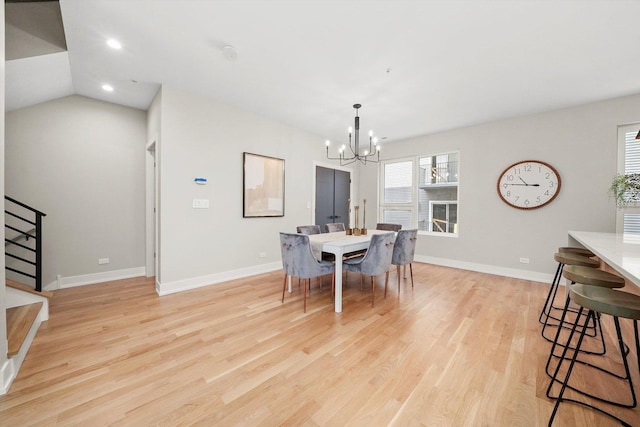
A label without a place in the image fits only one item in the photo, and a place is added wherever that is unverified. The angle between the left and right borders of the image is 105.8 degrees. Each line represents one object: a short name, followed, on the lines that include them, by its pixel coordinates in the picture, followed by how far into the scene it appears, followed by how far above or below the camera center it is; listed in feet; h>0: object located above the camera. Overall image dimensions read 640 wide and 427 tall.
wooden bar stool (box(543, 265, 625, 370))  5.20 -1.41
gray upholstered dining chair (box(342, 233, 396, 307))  9.05 -1.77
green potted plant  7.24 +0.96
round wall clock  12.43 +1.54
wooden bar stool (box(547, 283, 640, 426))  3.78 -1.50
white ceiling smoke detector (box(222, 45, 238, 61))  7.71 +5.08
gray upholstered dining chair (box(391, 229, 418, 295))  10.93 -1.63
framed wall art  13.01 +1.27
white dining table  8.74 -1.38
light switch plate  11.28 +0.19
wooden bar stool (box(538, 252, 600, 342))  6.70 -1.33
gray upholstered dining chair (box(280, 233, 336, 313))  8.54 -1.78
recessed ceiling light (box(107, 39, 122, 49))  7.58 +5.17
